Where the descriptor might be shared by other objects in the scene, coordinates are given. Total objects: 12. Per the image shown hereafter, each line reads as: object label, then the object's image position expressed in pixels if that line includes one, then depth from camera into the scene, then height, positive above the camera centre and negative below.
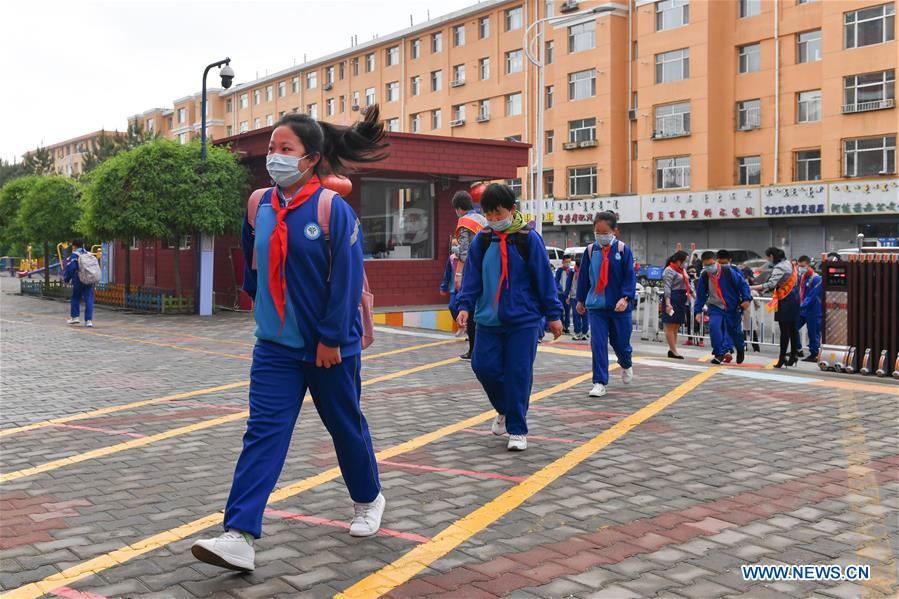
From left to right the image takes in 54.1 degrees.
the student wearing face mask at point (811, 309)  14.22 -0.74
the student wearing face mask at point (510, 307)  6.30 -0.30
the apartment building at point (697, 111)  35.75 +7.36
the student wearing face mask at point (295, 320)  3.86 -0.25
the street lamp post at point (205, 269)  21.42 -0.07
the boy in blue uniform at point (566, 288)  16.78 -0.47
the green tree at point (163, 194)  20.44 +1.70
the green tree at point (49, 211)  28.02 +1.79
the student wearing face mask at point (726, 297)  12.62 -0.48
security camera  20.78 +4.53
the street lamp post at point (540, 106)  23.00 +4.41
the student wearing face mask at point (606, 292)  8.84 -0.28
